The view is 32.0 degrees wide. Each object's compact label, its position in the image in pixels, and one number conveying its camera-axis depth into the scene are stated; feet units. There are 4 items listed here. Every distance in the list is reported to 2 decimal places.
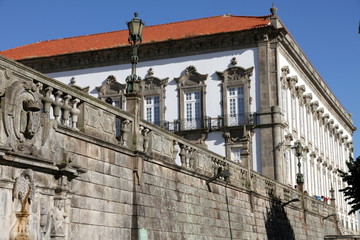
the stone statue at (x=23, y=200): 29.45
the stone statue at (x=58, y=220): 32.45
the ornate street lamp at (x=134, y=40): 46.19
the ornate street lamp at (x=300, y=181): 104.18
